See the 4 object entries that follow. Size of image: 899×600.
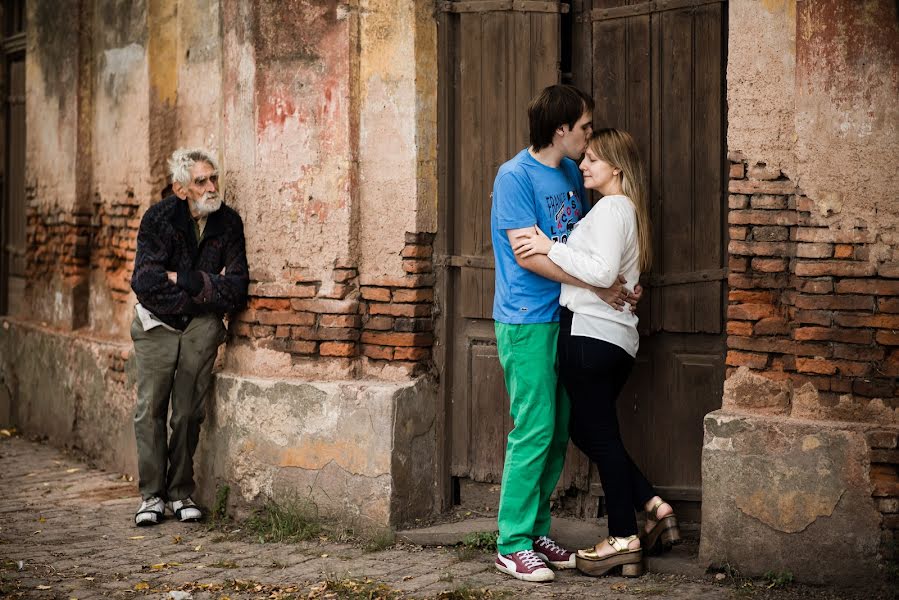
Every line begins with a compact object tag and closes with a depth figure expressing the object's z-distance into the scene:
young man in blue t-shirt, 5.34
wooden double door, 5.67
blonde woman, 5.21
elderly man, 6.44
